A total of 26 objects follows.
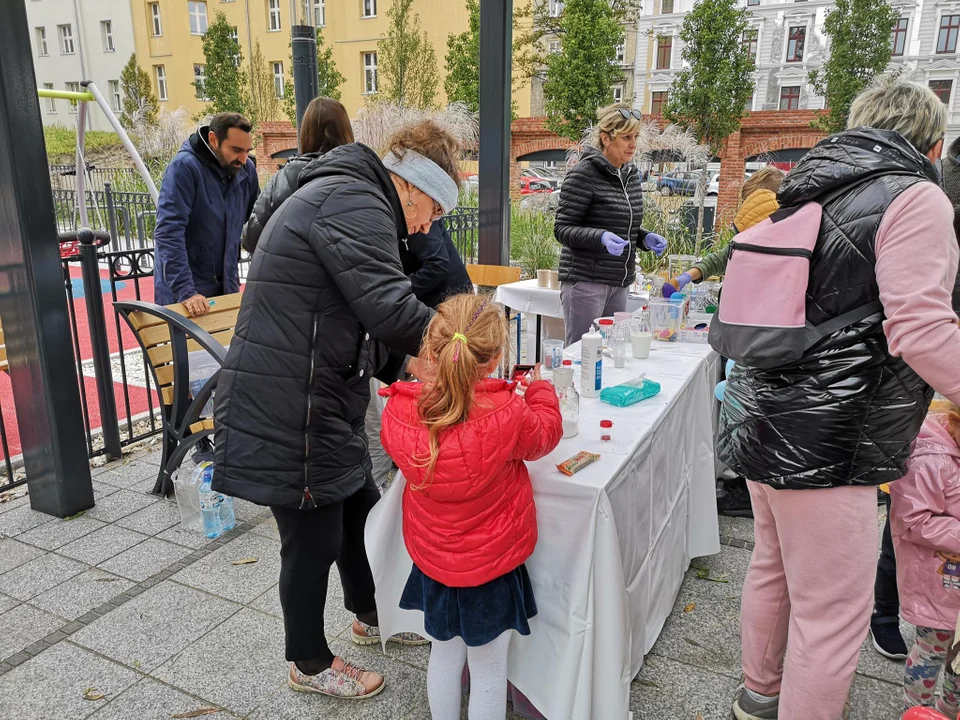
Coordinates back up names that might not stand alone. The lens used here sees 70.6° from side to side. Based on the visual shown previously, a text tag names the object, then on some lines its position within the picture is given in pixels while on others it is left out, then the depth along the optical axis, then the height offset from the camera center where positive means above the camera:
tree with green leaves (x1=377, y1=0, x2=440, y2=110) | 20.92 +2.78
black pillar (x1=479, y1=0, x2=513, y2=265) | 4.14 +0.15
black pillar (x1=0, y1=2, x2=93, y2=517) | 2.78 -0.65
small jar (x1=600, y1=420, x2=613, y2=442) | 2.03 -0.81
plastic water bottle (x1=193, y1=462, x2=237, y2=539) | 3.01 -1.51
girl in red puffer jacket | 1.51 -0.78
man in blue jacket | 3.35 -0.30
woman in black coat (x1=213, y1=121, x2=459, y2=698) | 1.61 -0.44
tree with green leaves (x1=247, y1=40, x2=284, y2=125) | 25.69 +2.14
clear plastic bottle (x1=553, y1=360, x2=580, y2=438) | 2.03 -0.73
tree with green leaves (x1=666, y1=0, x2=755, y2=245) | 16.53 +1.85
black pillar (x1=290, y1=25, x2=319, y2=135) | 3.80 +0.46
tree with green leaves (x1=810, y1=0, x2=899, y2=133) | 15.34 +2.30
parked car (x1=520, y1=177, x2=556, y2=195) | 17.20 -0.82
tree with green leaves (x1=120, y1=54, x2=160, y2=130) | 22.67 +2.04
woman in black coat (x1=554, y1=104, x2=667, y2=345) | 3.47 -0.37
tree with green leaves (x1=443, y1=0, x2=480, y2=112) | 17.61 +2.20
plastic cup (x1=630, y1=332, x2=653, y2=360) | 2.79 -0.76
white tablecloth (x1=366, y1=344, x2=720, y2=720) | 1.72 -1.10
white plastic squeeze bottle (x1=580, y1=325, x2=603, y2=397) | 2.31 -0.70
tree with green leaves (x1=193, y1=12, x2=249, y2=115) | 25.08 +2.96
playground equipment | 4.91 +0.28
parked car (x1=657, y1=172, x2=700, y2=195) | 9.73 -0.46
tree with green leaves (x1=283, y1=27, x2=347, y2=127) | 20.92 +2.25
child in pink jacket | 1.71 -0.99
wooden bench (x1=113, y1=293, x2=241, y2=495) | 3.07 -0.91
